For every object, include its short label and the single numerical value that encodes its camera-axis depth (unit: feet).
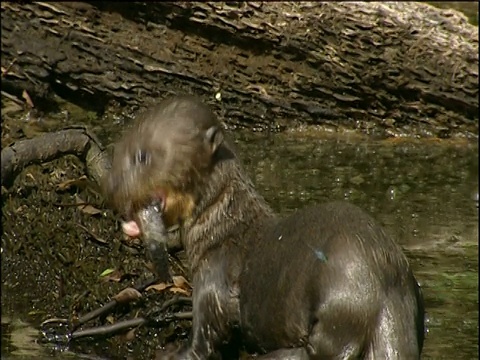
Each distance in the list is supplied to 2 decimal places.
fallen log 59.82
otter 26.25
